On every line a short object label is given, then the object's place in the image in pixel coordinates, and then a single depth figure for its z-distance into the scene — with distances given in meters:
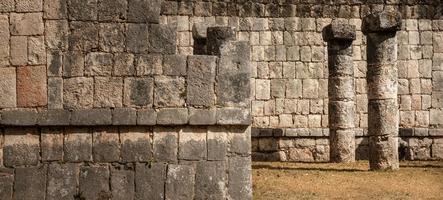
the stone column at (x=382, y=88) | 14.38
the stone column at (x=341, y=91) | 16.16
